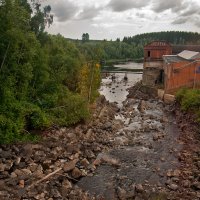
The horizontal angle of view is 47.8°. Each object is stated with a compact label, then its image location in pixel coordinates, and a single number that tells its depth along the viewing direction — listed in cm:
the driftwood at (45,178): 1285
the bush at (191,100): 2290
